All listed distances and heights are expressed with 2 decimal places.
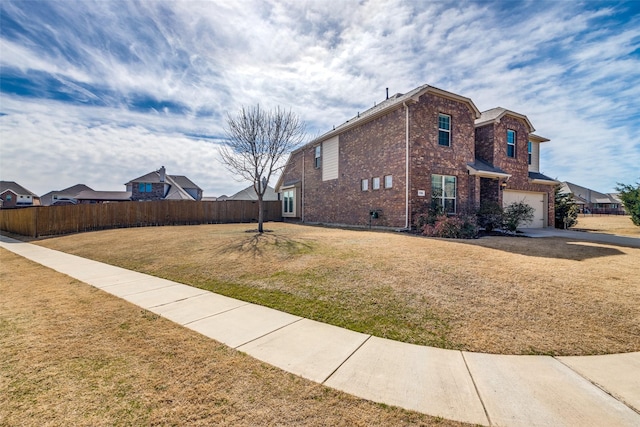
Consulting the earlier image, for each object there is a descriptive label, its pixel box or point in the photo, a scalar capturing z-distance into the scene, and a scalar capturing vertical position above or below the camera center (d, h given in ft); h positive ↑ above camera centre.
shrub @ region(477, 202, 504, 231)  42.32 -0.39
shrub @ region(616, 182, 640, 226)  51.03 +2.50
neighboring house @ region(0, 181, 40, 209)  160.66 +11.62
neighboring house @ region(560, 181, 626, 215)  158.36 +8.65
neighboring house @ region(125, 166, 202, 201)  120.47 +11.57
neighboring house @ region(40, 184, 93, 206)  179.01 +13.75
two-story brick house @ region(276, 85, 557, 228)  40.88 +8.92
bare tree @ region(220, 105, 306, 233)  47.29 +13.73
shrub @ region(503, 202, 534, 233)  41.27 -0.40
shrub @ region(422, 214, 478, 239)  34.24 -2.09
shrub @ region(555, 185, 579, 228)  55.93 +0.27
